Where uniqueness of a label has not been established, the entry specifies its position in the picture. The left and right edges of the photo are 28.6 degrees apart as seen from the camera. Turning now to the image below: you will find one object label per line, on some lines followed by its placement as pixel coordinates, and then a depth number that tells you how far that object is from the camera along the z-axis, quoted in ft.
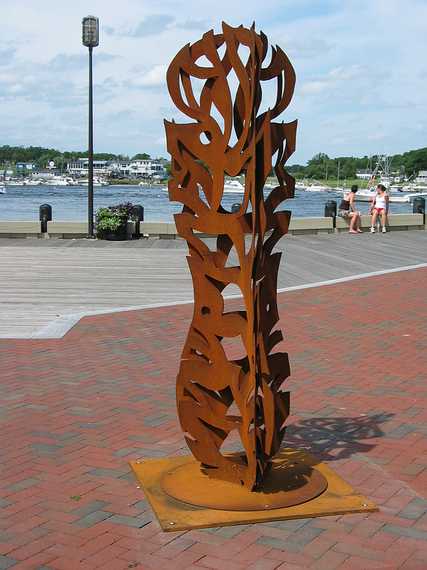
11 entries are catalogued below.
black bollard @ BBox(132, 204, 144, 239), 72.33
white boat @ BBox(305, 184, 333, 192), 366.41
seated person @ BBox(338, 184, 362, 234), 79.97
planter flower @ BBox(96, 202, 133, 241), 69.62
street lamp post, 68.49
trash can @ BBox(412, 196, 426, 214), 92.45
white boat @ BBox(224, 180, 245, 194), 186.45
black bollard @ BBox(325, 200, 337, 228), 81.41
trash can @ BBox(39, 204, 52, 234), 72.32
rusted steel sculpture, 14.65
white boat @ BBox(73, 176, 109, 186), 356.48
